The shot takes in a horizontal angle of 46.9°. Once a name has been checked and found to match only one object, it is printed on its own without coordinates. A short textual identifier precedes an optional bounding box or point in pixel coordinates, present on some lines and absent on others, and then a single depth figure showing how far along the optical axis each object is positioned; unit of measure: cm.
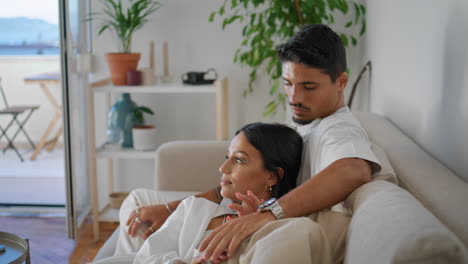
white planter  296
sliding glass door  274
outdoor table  351
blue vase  299
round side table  156
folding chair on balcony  348
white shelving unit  283
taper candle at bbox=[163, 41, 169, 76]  308
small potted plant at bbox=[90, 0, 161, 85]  289
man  116
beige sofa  76
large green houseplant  273
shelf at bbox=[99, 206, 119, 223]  304
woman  139
